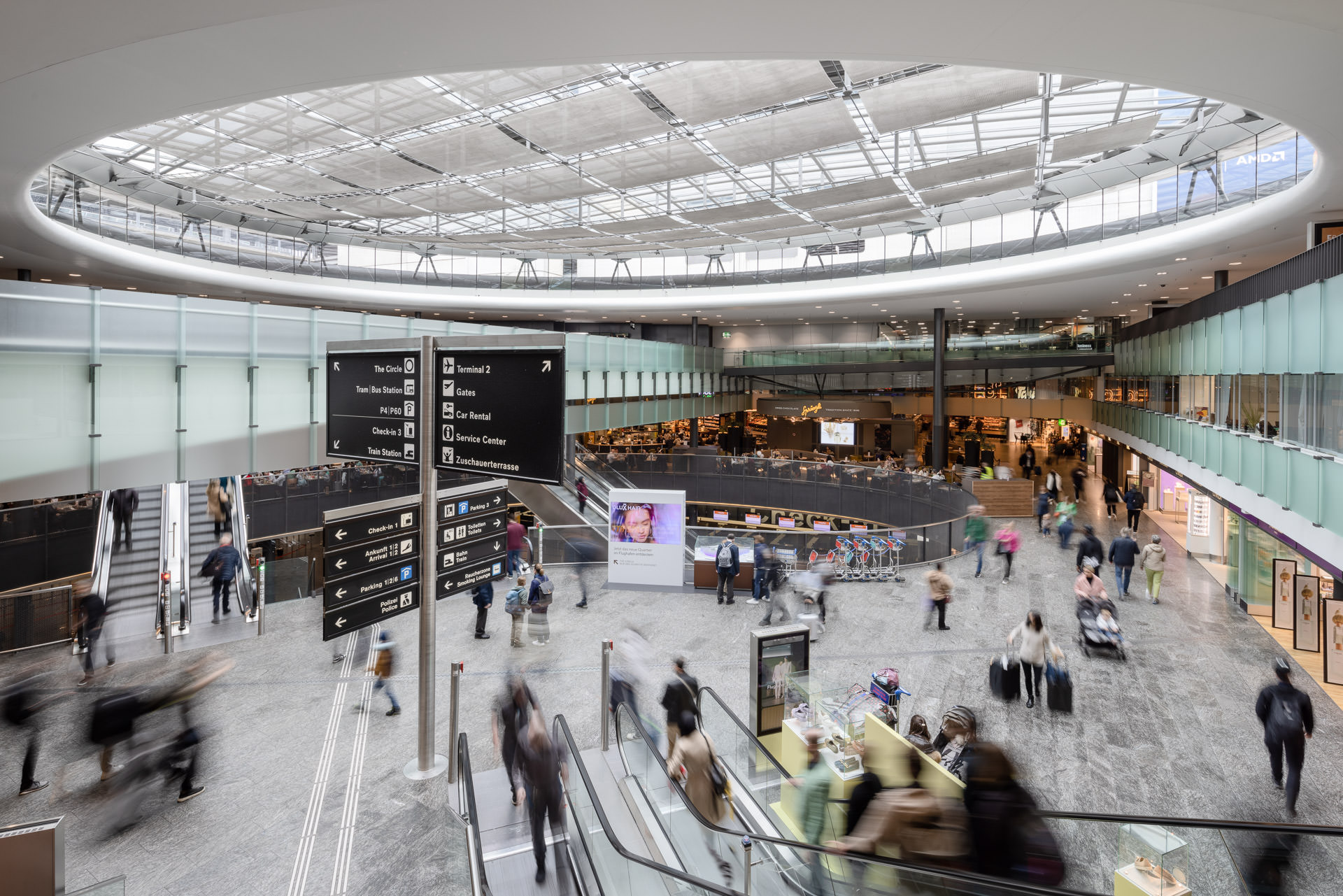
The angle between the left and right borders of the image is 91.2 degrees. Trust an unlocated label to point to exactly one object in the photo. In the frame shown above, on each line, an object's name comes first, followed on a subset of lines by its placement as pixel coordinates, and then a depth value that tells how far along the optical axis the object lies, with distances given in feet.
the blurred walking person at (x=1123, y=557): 43.19
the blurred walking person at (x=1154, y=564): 41.60
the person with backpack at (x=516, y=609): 35.42
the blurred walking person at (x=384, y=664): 28.27
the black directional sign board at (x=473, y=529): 21.67
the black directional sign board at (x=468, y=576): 21.74
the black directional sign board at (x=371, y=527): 18.34
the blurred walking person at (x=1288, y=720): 21.45
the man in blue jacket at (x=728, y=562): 42.93
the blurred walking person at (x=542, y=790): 18.35
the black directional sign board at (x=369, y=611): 18.21
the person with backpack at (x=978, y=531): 49.03
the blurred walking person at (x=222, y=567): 38.19
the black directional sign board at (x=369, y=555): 18.19
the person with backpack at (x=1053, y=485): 70.19
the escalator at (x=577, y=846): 15.40
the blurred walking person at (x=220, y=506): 52.60
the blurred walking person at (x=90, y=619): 29.68
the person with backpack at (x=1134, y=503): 60.70
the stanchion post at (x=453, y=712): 21.94
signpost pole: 19.45
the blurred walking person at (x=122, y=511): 47.65
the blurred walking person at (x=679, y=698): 22.09
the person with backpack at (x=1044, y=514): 62.28
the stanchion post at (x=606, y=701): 24.71
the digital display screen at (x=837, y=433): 123.54
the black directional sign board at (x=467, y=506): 21.57
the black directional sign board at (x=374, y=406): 20.18
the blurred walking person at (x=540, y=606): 35.81
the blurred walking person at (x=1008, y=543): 47.24
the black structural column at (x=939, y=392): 95.35
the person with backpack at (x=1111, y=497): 70.18
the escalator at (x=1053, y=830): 14.66
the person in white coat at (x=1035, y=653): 28.32
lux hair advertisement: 46.09
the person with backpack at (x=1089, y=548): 41.57
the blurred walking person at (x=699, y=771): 19.34
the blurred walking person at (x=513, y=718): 20.31
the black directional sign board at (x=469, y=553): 21.74
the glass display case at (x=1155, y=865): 15.97
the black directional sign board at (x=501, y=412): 16.14
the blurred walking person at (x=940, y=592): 37.29
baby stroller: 33.81
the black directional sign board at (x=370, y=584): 18.15
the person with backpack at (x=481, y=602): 36.17
